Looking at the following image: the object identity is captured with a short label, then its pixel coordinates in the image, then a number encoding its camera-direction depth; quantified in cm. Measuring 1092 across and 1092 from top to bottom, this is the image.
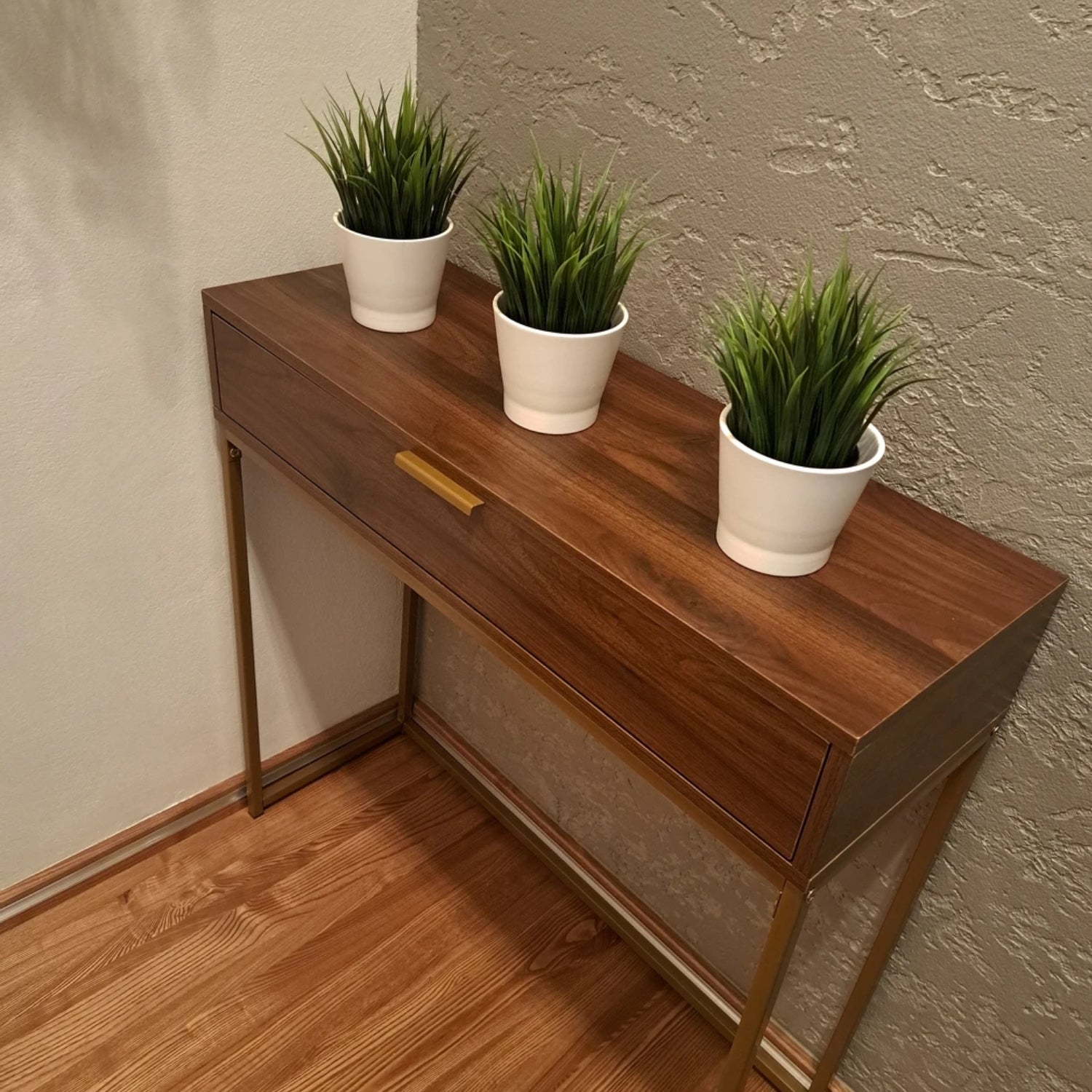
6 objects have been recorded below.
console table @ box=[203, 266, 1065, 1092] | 70
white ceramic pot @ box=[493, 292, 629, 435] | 87
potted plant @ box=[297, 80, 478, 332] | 101
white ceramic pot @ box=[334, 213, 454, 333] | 102
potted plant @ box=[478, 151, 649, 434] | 86
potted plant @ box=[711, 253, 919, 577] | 71
